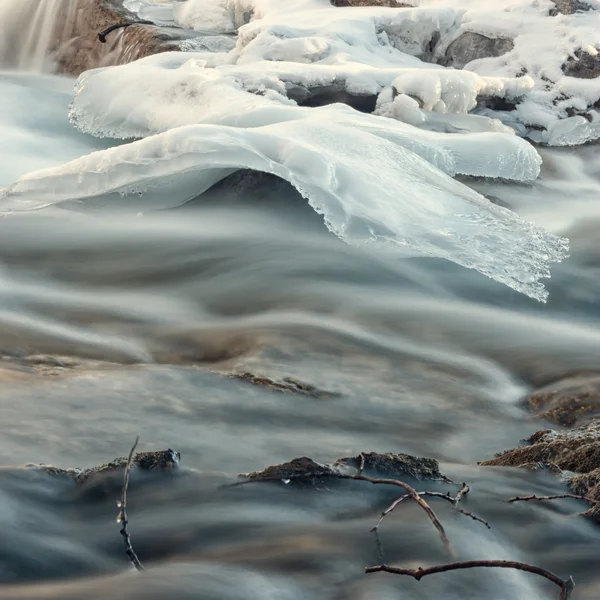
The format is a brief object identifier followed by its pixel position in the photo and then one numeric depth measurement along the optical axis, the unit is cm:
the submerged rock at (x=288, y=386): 304
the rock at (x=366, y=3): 943
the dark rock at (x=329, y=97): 665
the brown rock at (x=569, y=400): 309
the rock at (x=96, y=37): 878
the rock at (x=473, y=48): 855
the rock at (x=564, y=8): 867
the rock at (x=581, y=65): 827
